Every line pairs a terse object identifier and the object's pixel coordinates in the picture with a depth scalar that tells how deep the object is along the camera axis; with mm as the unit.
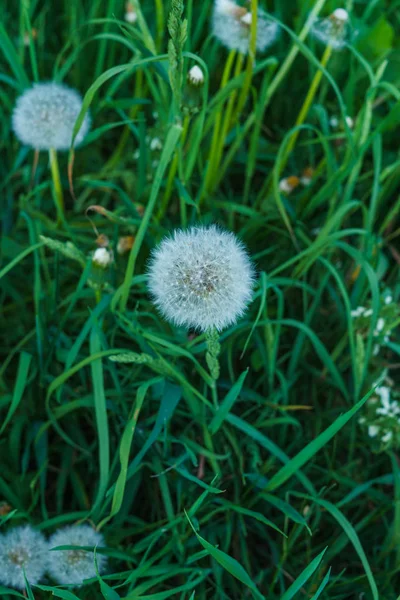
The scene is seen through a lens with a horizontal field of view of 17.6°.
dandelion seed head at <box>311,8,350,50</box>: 833
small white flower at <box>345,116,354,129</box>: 812
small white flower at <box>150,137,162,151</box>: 862
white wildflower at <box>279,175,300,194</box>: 870
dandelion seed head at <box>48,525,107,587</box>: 728
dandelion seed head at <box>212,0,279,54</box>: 822
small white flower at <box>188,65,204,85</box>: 753
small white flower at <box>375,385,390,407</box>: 812
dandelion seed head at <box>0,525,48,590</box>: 729
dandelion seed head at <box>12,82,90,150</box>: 820
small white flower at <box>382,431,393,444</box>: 793
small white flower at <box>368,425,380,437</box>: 801
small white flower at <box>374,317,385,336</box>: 823
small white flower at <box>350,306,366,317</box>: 825
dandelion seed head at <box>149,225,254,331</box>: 681
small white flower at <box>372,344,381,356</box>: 837
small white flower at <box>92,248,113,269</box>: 756
